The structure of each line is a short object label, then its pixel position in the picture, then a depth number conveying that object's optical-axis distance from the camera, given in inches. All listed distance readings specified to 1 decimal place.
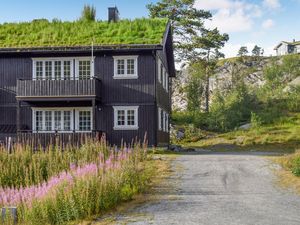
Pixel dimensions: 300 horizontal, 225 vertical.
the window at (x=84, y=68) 1209.4
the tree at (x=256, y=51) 4266.7
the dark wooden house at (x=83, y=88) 1155.3
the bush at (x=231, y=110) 1829.5
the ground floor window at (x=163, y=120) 1278.3
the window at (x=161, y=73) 1340.9
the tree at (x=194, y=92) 2095.2
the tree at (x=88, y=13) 1481.3
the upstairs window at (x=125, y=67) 1184.8
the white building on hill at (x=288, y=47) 4615.7
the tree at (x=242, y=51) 3973.9
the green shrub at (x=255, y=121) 1637.6
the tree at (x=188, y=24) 2154.3
